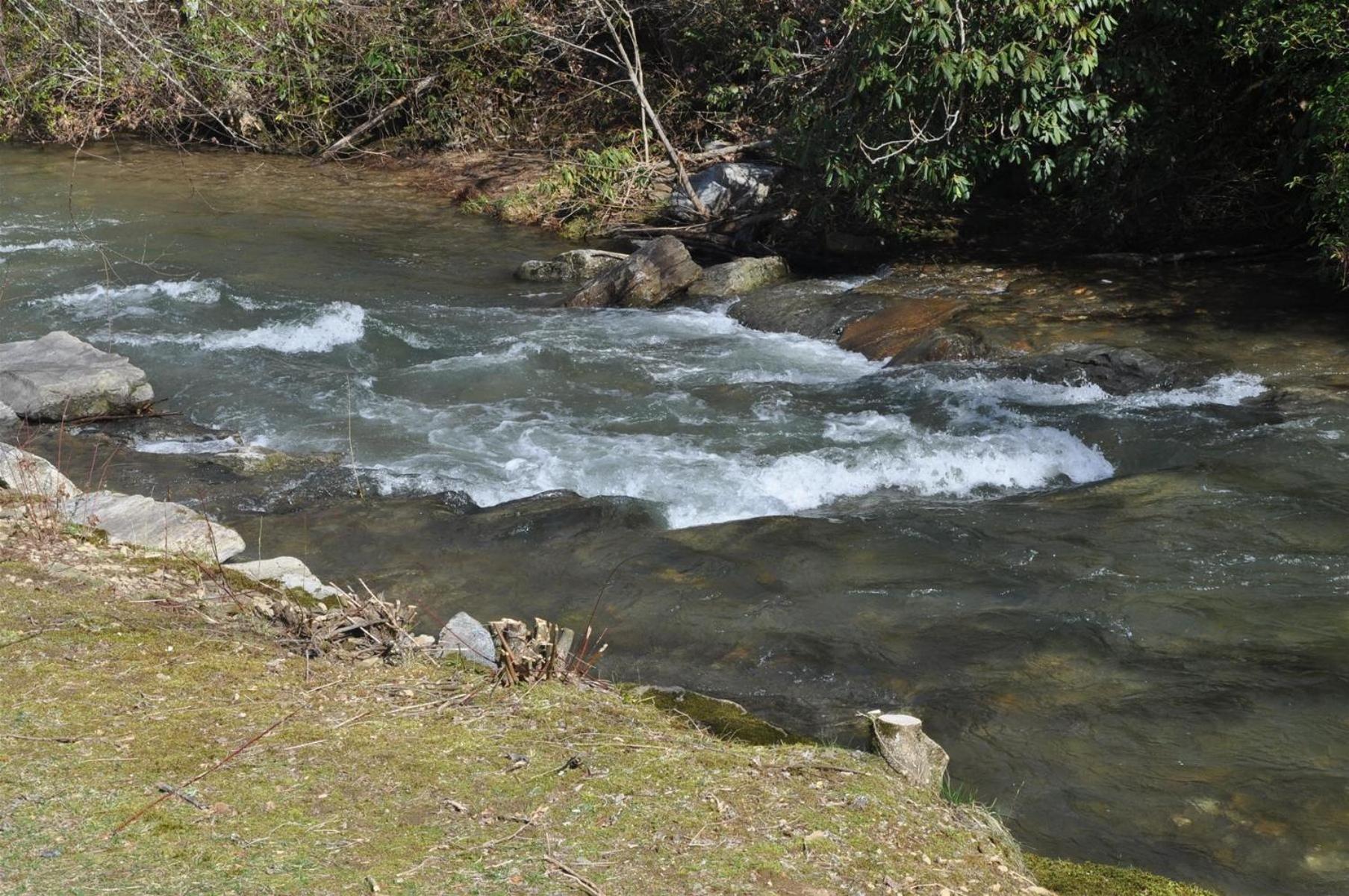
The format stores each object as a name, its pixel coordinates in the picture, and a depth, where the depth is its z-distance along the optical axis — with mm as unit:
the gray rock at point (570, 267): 14227
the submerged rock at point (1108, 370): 9695
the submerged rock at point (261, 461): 8414
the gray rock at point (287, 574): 5781
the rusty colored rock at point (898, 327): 11156
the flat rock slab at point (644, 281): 13219
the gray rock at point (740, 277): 13445
